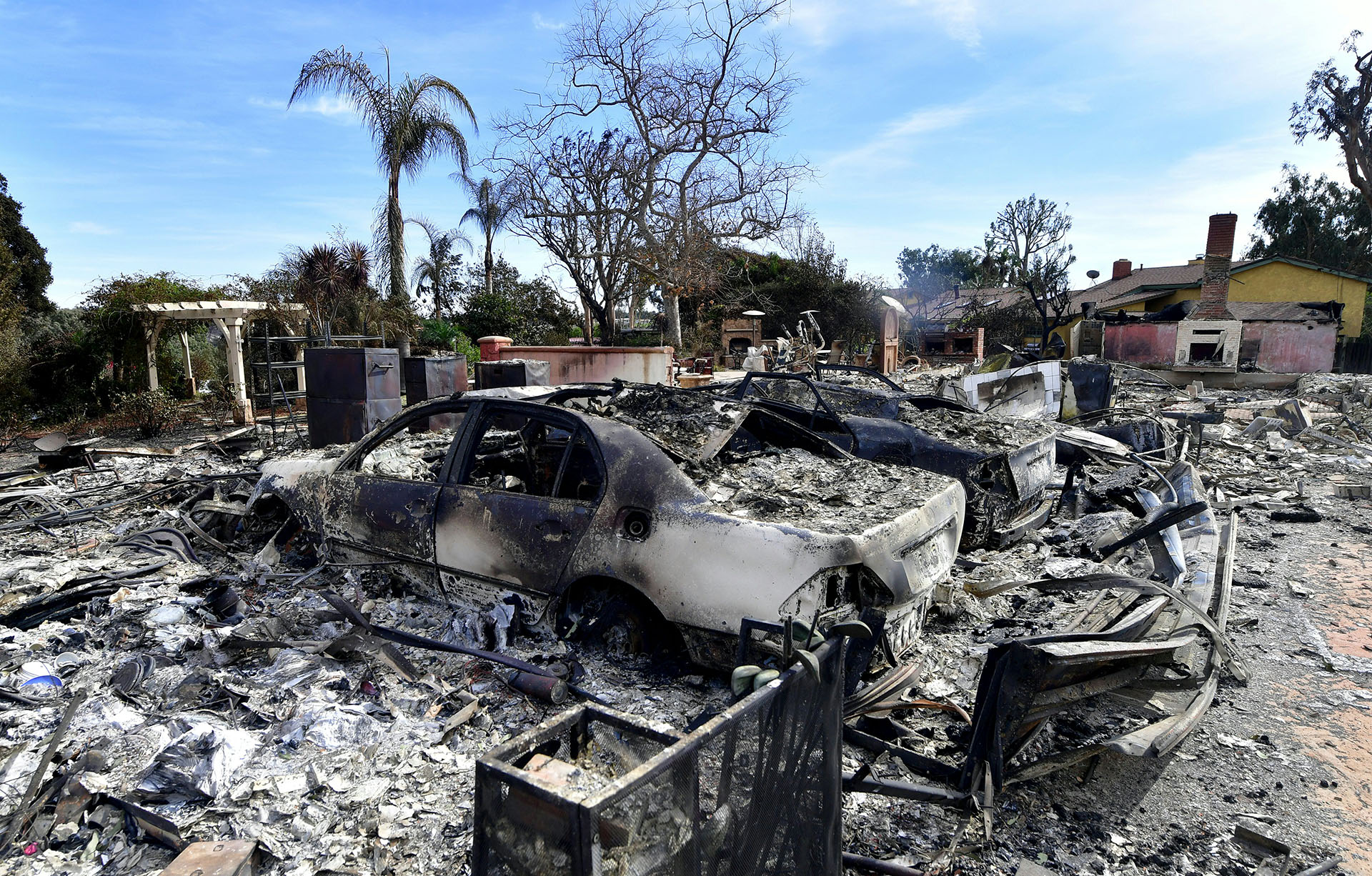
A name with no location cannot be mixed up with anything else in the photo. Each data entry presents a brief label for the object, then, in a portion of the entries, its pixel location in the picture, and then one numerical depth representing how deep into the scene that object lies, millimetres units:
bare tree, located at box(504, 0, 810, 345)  21234
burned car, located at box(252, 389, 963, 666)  3182
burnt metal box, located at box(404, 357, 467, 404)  11281
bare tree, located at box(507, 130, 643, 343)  21125
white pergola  13555
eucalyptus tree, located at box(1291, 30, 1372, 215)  24203
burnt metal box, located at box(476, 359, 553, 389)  11625
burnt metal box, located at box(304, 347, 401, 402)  10039
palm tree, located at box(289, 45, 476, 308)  20281
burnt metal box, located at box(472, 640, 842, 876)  1424
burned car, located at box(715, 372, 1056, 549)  5594
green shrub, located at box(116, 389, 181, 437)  12672
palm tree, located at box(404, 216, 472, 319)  29859
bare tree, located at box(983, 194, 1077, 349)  53438
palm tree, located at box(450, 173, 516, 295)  22128
